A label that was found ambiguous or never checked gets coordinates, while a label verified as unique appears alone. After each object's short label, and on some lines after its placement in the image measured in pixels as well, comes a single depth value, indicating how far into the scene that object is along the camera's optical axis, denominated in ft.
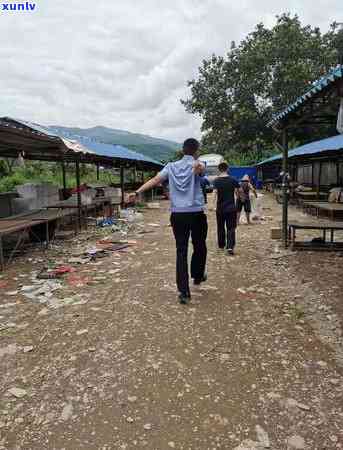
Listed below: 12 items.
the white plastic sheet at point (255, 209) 40.10
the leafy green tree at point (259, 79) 94.17
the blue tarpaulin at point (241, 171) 97.40
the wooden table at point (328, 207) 35.98
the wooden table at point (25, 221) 21.97
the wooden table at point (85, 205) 37.39
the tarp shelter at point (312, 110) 15.98
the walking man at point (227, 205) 23.20
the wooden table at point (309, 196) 50.51
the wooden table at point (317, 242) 23.68
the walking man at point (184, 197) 14.19
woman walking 34.40
